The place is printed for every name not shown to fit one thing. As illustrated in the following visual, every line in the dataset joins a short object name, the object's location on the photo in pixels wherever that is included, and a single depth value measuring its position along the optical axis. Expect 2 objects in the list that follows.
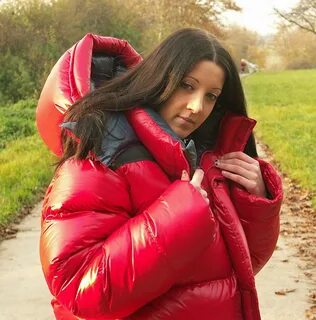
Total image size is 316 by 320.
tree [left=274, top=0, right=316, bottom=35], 24.86
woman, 1.58
